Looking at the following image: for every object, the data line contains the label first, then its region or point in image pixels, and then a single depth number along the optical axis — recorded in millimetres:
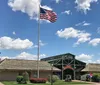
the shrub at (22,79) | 16594
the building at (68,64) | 24466
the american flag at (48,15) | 15070
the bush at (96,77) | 21396
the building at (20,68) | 21171
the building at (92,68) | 25189
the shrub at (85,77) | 22837
